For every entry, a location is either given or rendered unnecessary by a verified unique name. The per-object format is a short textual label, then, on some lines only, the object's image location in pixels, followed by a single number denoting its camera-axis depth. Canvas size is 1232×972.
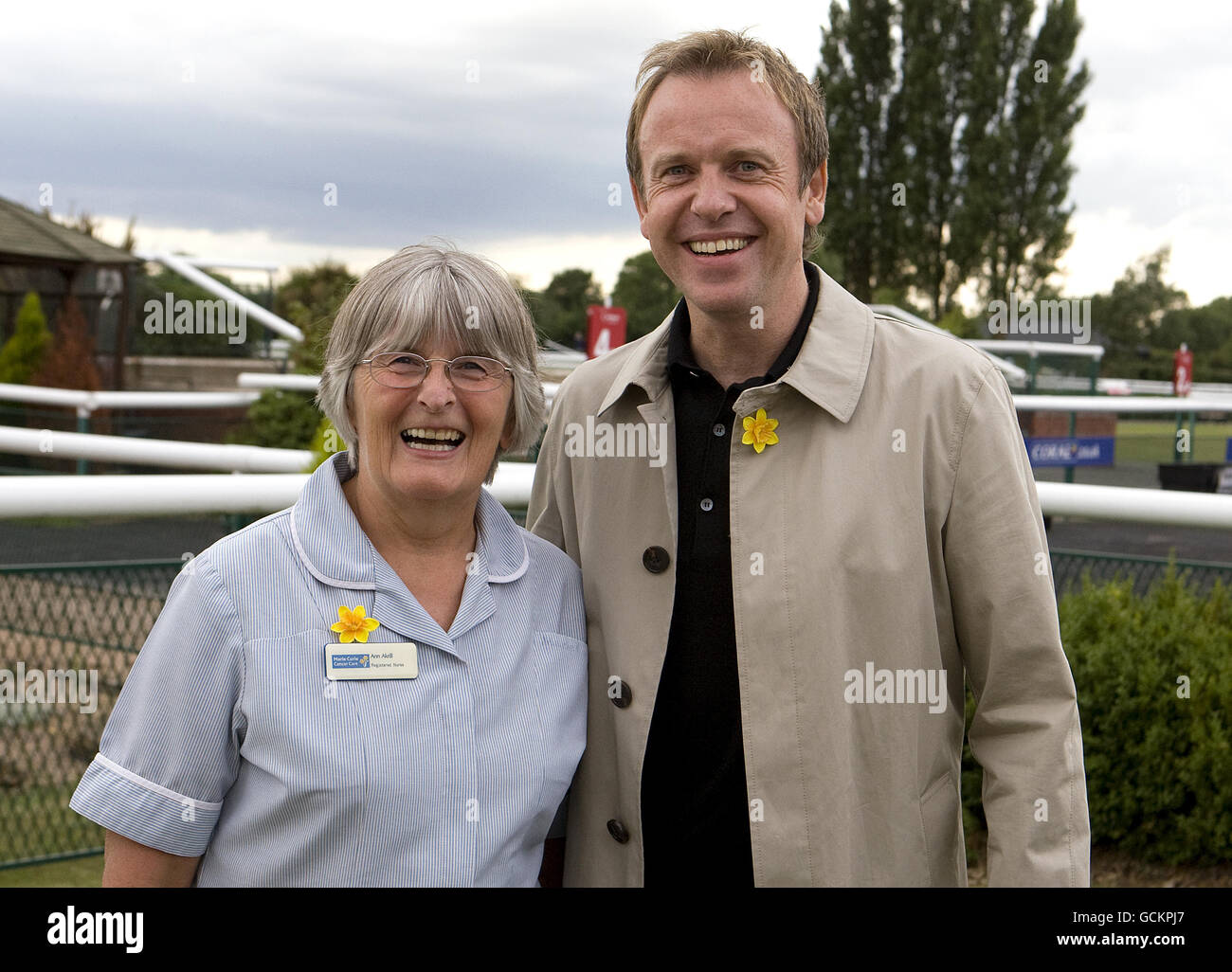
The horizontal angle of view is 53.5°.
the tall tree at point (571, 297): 32.75
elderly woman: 1.93
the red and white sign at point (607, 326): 11.58
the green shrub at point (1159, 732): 4.16
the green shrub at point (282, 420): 12.91
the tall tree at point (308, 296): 15.00
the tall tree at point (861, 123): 37.66
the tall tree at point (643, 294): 28.14
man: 2.12
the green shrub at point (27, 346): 16.59
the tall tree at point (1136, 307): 43.28
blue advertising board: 8.30
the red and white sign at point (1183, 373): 17.86
